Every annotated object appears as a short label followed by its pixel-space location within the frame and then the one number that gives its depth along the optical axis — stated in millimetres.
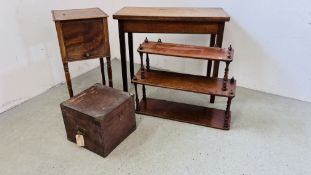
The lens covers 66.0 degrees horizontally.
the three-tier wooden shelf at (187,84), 1799
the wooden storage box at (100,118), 1553
